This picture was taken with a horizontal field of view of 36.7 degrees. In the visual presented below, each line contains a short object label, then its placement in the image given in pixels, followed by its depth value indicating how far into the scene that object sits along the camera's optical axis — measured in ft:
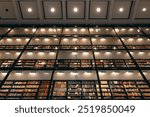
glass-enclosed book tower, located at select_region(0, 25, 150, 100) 18.04
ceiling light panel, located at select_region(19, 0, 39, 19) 27.50
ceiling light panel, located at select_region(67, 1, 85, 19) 27.30
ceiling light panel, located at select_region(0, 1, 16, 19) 27.62
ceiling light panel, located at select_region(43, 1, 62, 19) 27.35
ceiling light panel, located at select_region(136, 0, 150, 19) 27.36
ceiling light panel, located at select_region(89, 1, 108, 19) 27.30
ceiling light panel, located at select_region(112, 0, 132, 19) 27.27
